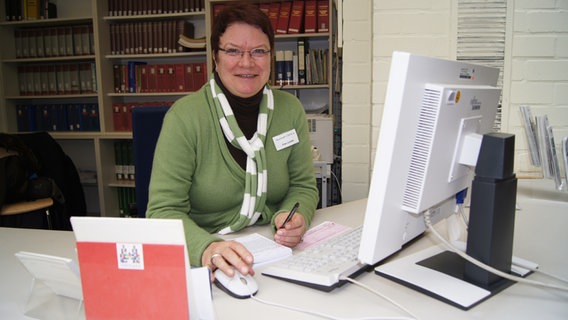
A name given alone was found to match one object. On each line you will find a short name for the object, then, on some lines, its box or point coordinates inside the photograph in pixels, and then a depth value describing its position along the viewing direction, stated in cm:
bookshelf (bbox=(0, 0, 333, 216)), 360
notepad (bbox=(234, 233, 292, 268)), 97
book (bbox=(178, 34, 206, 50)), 356
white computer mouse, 80
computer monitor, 64
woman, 116
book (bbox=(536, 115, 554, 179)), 147
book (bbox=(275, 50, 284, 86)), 344
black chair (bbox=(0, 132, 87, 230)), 262
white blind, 178
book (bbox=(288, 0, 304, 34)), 338
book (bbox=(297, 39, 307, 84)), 342
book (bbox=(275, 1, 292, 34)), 339
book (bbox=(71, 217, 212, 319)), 64
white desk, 74
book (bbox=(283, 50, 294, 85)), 344
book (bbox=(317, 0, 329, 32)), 335
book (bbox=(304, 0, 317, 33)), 337
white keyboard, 82
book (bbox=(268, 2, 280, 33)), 340
